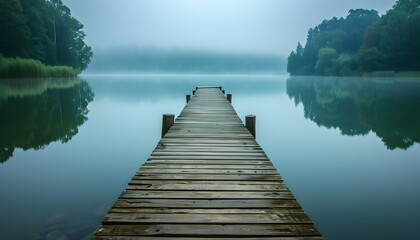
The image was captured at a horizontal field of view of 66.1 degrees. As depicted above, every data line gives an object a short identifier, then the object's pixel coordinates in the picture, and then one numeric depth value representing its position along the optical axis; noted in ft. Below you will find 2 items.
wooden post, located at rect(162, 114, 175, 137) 31.24
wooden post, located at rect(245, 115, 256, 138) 30.40
